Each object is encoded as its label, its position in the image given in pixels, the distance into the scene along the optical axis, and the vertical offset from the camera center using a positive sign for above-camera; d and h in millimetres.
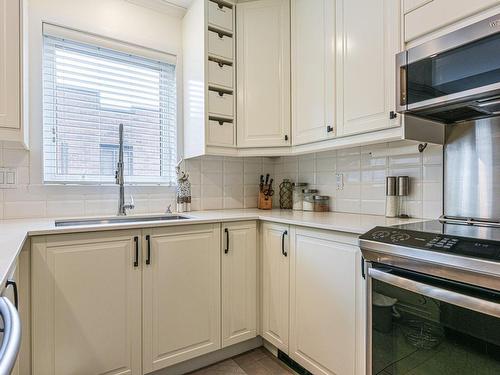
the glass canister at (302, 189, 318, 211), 2288 -98
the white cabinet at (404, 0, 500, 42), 1174 +730
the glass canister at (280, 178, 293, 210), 2590 -75
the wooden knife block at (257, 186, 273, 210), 2562 -134
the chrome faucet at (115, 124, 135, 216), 2082 +48
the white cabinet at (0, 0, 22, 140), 1462 +583
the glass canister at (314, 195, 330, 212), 2250 -133
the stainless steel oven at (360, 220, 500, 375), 910 -386
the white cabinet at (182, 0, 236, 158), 2166 +817
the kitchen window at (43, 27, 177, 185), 1988 +532
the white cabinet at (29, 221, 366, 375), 1425 -607
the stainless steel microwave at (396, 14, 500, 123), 1097 +447
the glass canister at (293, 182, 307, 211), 2389 -74
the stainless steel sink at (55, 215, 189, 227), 1816 -219
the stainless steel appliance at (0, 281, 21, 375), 410 -230
